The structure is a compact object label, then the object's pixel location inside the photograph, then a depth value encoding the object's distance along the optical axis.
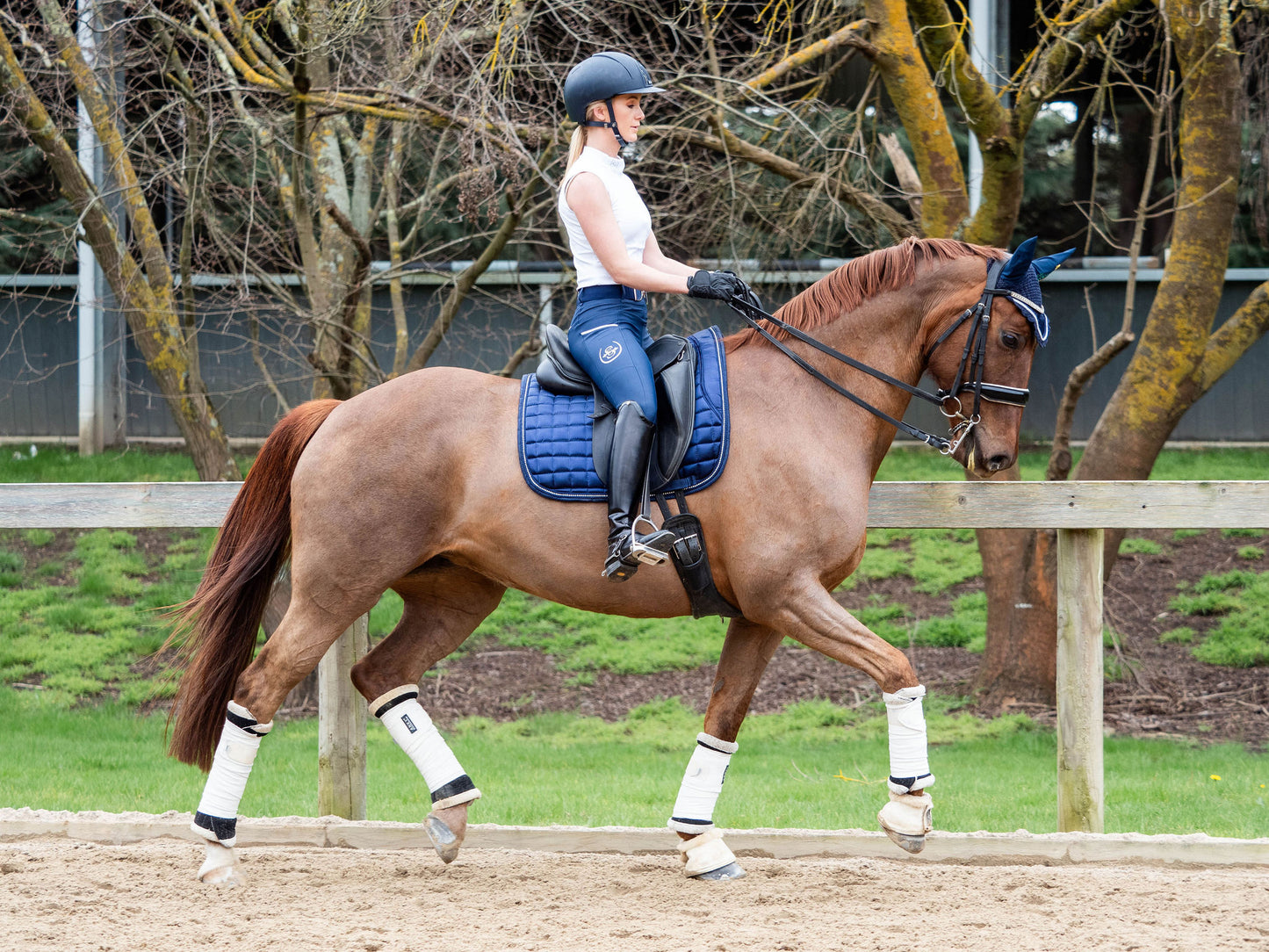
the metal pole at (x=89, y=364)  24.34
